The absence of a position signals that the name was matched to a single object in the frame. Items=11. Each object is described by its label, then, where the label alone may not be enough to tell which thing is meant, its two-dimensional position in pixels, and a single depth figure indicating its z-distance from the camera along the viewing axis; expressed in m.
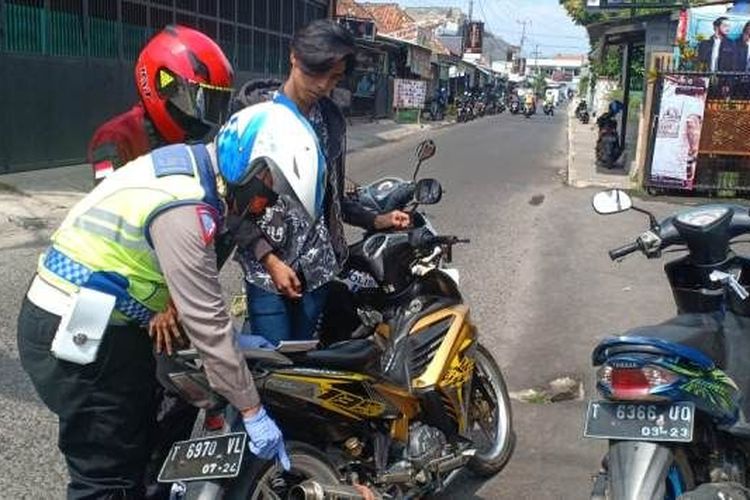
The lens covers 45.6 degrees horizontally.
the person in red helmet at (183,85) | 2.49
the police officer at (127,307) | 2.16
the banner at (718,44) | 14.28
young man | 2.87
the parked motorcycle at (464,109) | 42.78
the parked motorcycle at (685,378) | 2.47
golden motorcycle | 2.36
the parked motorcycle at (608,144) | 17.48
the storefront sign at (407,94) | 34.19
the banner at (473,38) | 70.52
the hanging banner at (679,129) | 12.71
